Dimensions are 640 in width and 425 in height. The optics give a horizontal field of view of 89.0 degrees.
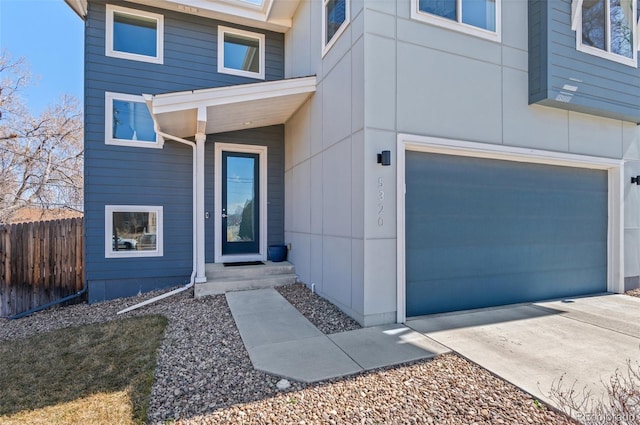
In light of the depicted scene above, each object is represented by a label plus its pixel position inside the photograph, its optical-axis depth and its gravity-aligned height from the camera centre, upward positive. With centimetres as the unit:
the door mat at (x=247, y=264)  672 -103
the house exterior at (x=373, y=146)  446 +120
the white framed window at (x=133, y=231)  645 -34
